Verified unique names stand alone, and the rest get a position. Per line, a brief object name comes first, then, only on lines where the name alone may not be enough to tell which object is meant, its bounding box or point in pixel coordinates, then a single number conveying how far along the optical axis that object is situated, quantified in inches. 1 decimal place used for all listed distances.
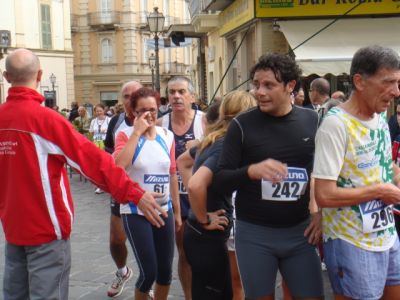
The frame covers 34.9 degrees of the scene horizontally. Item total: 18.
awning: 396.8
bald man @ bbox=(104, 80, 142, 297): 224.8
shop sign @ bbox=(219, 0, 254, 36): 501.0
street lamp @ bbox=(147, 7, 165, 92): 676.7
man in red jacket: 141.2
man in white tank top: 214.5
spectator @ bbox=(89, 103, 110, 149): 562.9
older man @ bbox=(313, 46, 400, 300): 123.1
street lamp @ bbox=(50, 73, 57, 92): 1685.5
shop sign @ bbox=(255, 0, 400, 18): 465.4
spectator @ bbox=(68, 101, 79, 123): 855.1
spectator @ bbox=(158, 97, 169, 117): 596.2
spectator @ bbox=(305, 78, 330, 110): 323.3
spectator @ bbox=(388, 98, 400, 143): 215.1
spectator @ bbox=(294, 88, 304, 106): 349.0
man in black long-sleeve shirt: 135.4
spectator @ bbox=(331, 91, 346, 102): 311.0
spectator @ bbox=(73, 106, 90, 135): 631.9
